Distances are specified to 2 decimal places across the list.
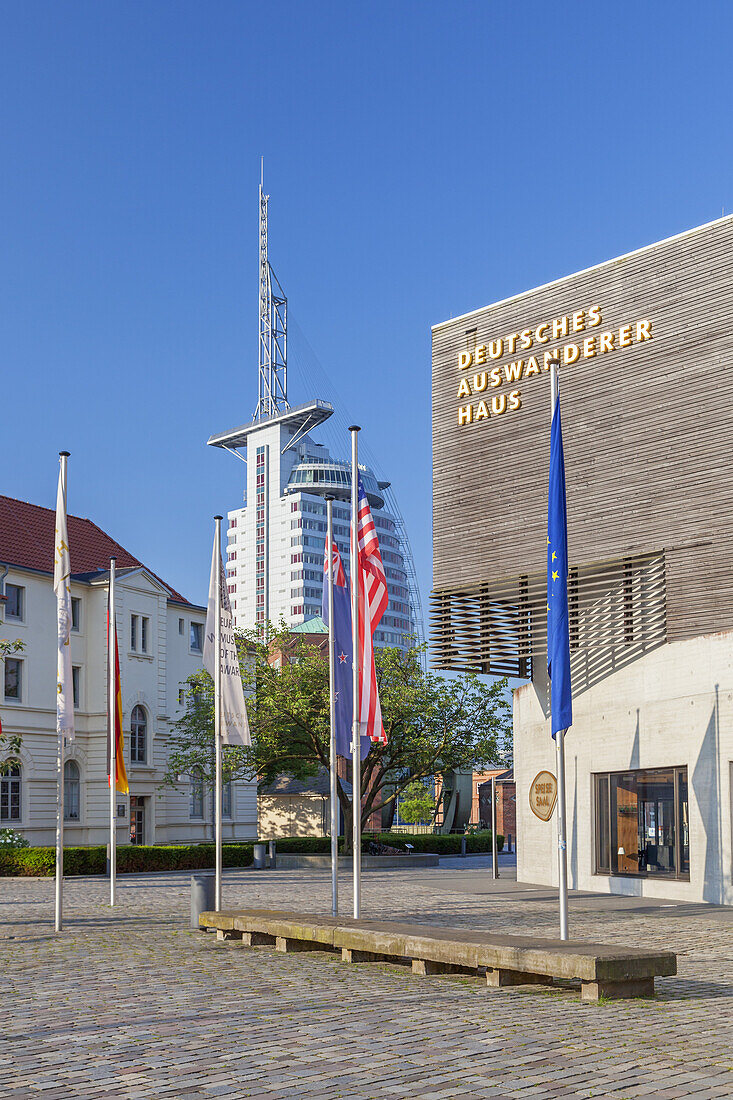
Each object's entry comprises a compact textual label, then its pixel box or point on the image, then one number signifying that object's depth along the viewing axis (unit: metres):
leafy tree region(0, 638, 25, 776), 39.79
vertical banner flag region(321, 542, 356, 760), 20.95
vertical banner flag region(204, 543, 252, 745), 20.42
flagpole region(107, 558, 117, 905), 25.74
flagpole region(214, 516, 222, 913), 20.41
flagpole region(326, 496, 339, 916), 21.08
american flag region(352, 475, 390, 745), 18.94
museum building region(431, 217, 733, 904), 25.38
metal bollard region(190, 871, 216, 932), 19.59
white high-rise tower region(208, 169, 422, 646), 176.75
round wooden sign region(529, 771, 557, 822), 30.50
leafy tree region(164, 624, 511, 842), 47.44
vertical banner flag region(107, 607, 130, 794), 26.41
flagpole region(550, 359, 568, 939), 13.91
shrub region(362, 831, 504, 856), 52.67
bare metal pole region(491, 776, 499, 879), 34.08
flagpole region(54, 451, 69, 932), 19.66
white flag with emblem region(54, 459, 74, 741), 20.64
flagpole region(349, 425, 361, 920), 17.91
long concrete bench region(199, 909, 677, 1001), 11.19
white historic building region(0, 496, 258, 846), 51.94
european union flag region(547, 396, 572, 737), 14.87
